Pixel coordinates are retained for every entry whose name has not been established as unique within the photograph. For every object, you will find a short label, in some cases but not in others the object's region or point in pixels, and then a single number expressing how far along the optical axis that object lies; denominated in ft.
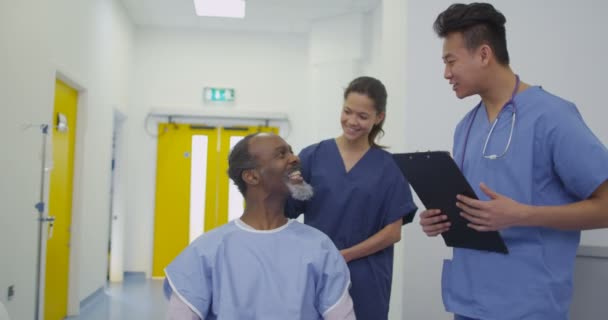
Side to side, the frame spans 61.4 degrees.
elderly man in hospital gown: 4.02
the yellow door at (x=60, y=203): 11.93
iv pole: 9.13
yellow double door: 19.99
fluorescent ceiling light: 17.37
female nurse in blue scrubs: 4.98
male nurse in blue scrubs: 3.44
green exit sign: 20.18
